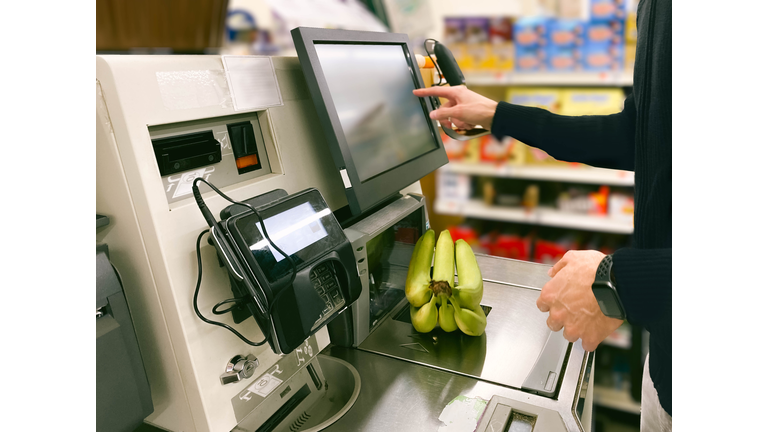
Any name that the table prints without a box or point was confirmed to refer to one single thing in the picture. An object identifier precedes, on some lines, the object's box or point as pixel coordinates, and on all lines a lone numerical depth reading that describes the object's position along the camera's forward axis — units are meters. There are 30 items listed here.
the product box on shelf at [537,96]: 2.48
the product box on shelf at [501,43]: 2.50
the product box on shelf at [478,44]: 2.54
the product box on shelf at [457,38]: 2.59
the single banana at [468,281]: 1.04
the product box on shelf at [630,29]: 2.24
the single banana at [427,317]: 1.06
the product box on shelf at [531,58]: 2.45
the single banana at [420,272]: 1.07
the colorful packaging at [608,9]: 2.25
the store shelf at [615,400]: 2.59
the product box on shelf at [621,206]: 2.48
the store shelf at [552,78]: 2.30
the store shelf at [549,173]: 2.43
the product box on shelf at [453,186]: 2.85
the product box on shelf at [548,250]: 2.66
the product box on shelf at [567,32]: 2.34
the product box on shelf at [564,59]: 2.38
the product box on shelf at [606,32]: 2.29
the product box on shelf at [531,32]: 2.41
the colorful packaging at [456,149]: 2.75
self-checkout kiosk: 0.74
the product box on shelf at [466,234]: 2.85
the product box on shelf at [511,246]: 2.73
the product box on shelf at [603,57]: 2.31
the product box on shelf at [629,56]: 2.27
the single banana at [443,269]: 1.07
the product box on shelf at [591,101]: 2.36
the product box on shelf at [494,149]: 2.64
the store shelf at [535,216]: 2.52
